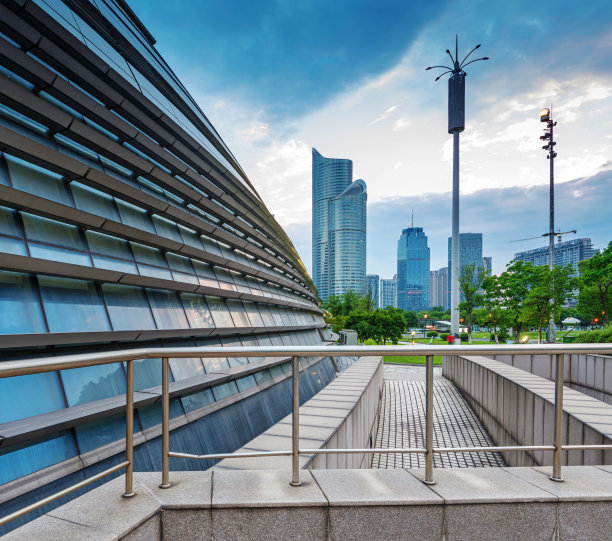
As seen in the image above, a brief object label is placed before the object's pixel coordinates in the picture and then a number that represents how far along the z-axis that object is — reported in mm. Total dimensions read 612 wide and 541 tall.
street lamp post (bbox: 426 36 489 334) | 53809
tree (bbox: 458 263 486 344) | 45125
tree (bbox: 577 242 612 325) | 31672
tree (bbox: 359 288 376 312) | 74488
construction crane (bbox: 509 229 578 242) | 33944
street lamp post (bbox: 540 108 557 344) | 32969
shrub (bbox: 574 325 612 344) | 17619
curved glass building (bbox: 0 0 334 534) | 5043
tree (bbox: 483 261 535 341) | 38438
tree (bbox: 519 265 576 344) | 31984
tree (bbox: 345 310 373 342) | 44000
